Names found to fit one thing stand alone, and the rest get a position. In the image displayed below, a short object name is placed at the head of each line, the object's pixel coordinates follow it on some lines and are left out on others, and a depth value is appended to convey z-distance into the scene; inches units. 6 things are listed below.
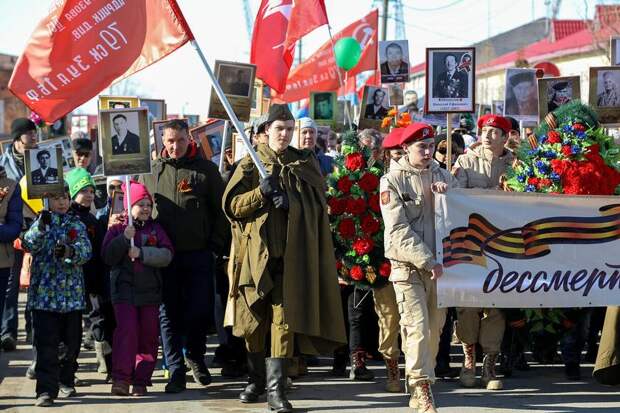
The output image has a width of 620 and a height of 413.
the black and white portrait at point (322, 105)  664.4
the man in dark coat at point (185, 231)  382.3
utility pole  1456.7
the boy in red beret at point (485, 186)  380.5
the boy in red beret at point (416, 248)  329.7
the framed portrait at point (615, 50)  489.3
